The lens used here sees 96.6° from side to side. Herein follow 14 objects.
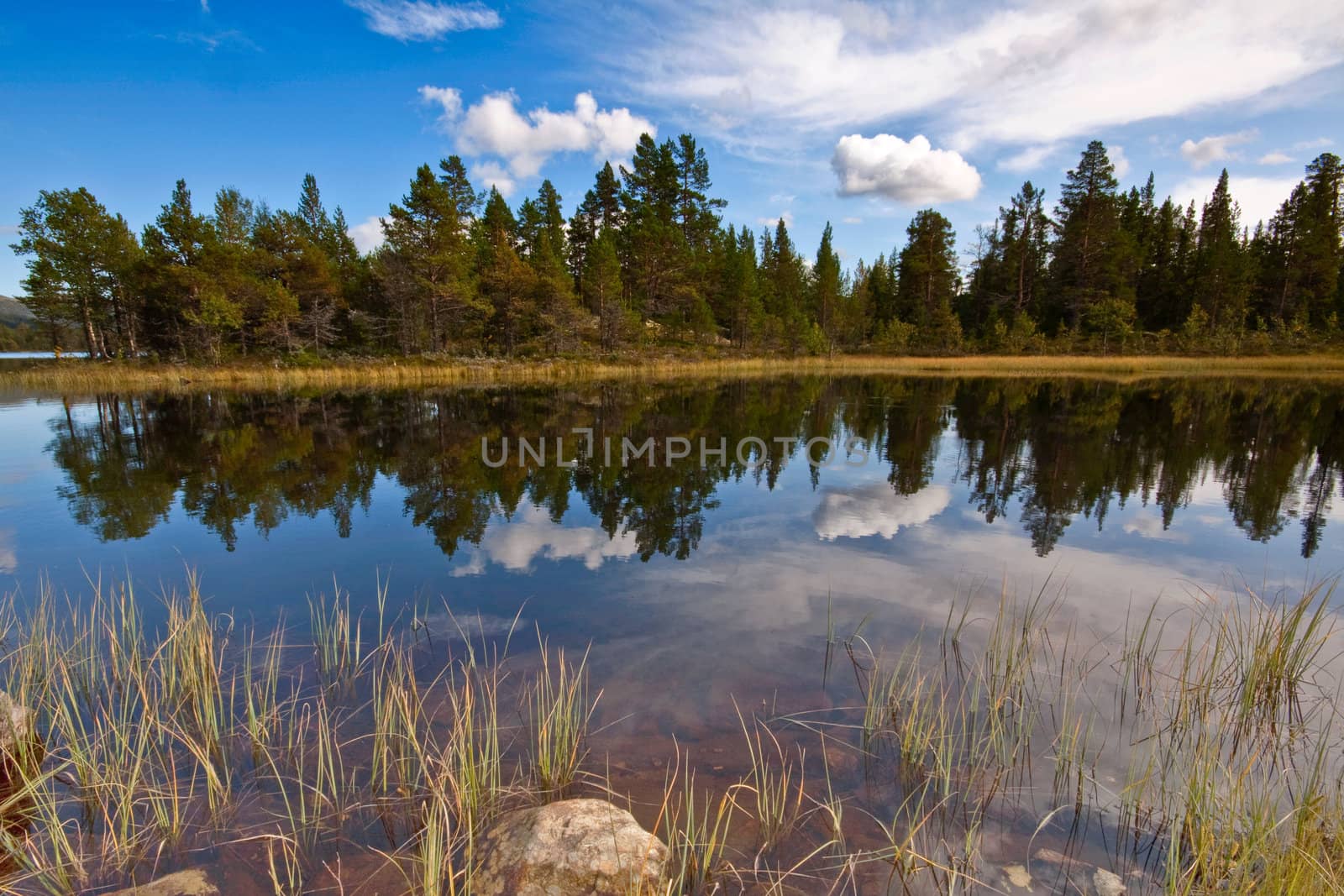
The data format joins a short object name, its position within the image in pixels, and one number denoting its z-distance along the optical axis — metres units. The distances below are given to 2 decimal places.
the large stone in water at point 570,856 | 2.59
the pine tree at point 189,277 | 37.97
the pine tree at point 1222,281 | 51.95
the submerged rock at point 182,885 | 2.67
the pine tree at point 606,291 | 46.93
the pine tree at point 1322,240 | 52.41
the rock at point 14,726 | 3.38
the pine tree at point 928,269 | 64.06
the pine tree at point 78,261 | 38.62
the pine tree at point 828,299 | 62.59
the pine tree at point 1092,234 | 55.72
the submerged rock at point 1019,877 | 2.81
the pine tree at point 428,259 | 41.62
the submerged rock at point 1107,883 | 2.75
